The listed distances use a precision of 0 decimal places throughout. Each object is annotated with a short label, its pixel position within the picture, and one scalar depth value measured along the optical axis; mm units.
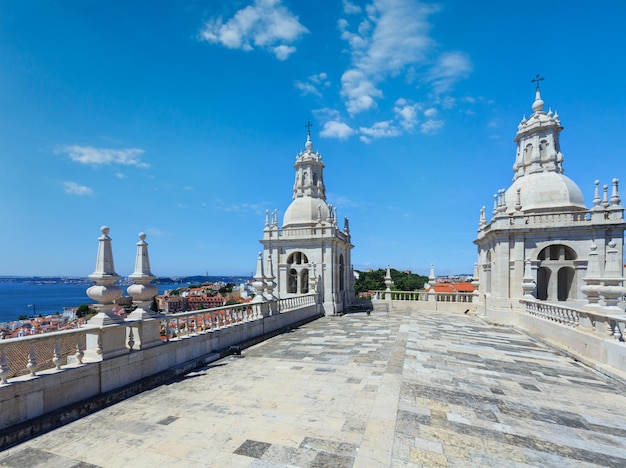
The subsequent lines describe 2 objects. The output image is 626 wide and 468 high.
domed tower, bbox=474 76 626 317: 16422
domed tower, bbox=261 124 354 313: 21469
